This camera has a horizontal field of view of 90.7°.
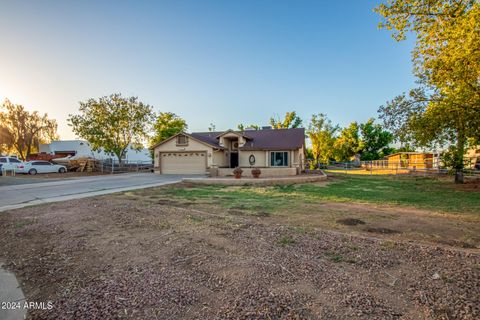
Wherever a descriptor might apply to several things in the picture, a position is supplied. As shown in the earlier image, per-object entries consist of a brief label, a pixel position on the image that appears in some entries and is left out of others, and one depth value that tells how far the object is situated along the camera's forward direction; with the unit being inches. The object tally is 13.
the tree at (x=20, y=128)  1451.8
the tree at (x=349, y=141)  2046.0
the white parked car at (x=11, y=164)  896.9
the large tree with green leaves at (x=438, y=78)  330.3
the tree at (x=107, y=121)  1042.1
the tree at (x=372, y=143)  2004.2
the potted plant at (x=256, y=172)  713.6
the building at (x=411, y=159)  1026.9
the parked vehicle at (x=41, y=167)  903.4
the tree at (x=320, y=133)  1457.9
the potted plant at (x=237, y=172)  701.9
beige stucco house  884.6
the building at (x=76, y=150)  1646.2
